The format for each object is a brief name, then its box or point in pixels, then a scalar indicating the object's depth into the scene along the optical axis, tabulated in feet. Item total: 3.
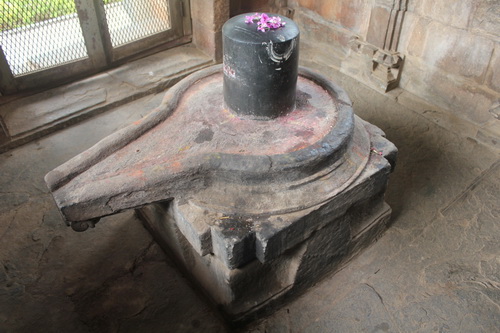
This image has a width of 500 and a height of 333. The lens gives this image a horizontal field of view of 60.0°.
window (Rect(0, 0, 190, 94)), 11.93
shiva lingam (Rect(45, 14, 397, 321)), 6.85
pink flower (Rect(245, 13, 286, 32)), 7.53
